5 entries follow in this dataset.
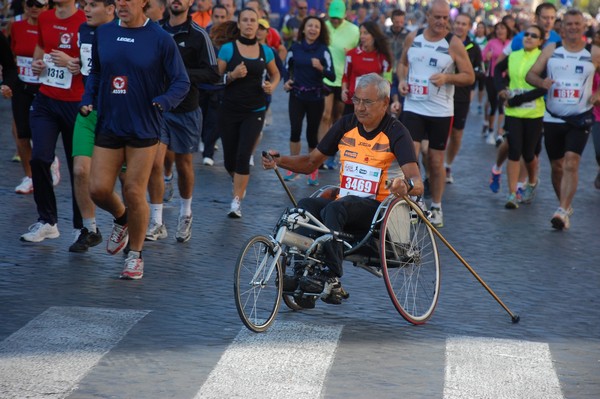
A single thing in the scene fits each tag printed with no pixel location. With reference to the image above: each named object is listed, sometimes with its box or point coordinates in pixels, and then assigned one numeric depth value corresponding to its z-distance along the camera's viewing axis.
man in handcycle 11.74
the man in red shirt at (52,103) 15.05
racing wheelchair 11.08
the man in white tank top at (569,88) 18.93
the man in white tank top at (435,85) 18.63
